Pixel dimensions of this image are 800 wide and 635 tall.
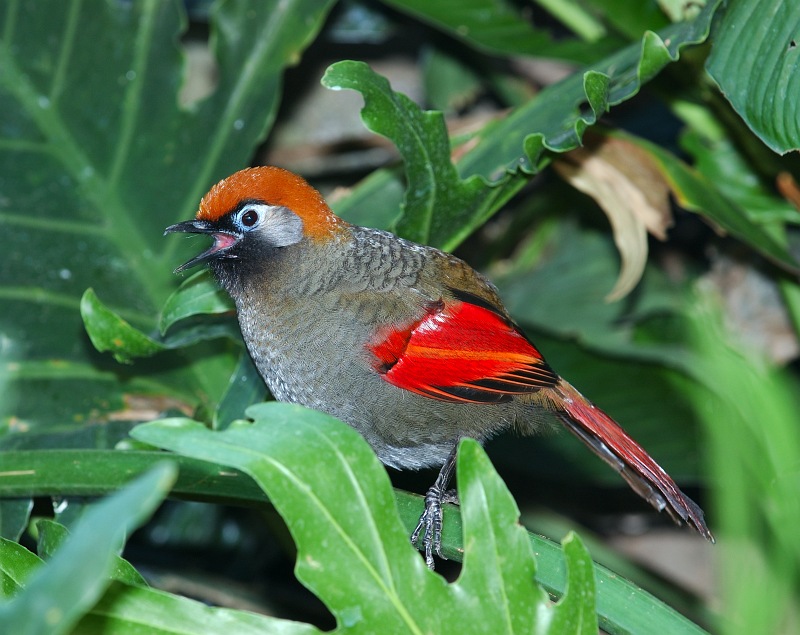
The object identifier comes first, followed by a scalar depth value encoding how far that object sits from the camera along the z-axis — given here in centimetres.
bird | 444
